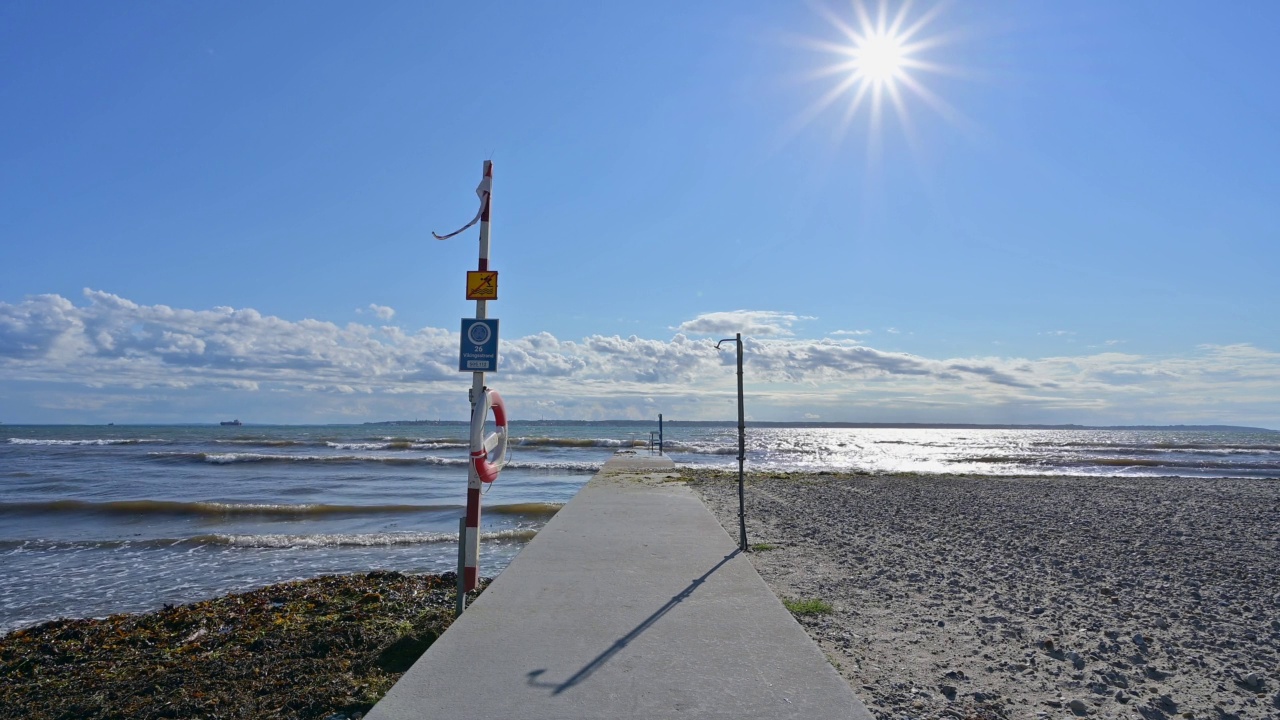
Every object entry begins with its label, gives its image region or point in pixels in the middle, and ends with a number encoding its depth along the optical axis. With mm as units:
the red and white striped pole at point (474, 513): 5562
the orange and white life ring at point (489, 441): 5594
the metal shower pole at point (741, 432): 7790
